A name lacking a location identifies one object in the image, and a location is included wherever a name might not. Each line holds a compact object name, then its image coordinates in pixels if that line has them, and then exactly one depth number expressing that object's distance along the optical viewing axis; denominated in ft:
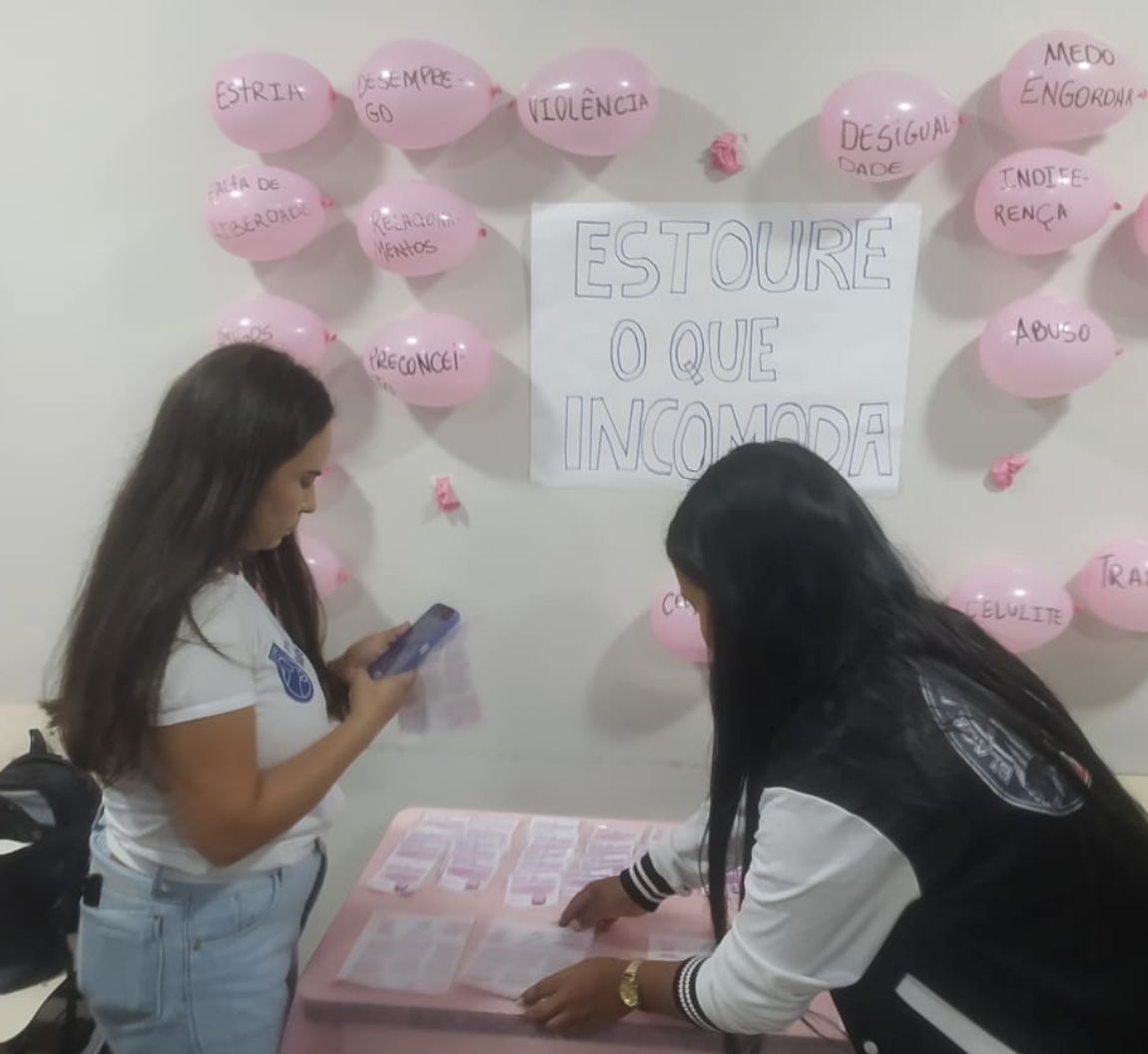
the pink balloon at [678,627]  5.41
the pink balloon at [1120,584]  5.20
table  4.00
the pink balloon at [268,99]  4.91
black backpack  4.99
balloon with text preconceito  5.16
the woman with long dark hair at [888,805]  3.09
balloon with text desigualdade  4.65
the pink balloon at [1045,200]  4.68
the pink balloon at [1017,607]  5.23
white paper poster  5.21
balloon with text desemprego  4.79
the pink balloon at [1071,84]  4.56
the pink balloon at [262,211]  5.06
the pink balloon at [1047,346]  4.86
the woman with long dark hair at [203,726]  3.60
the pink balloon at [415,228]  4.99
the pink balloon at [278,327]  5.29
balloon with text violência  4.72
